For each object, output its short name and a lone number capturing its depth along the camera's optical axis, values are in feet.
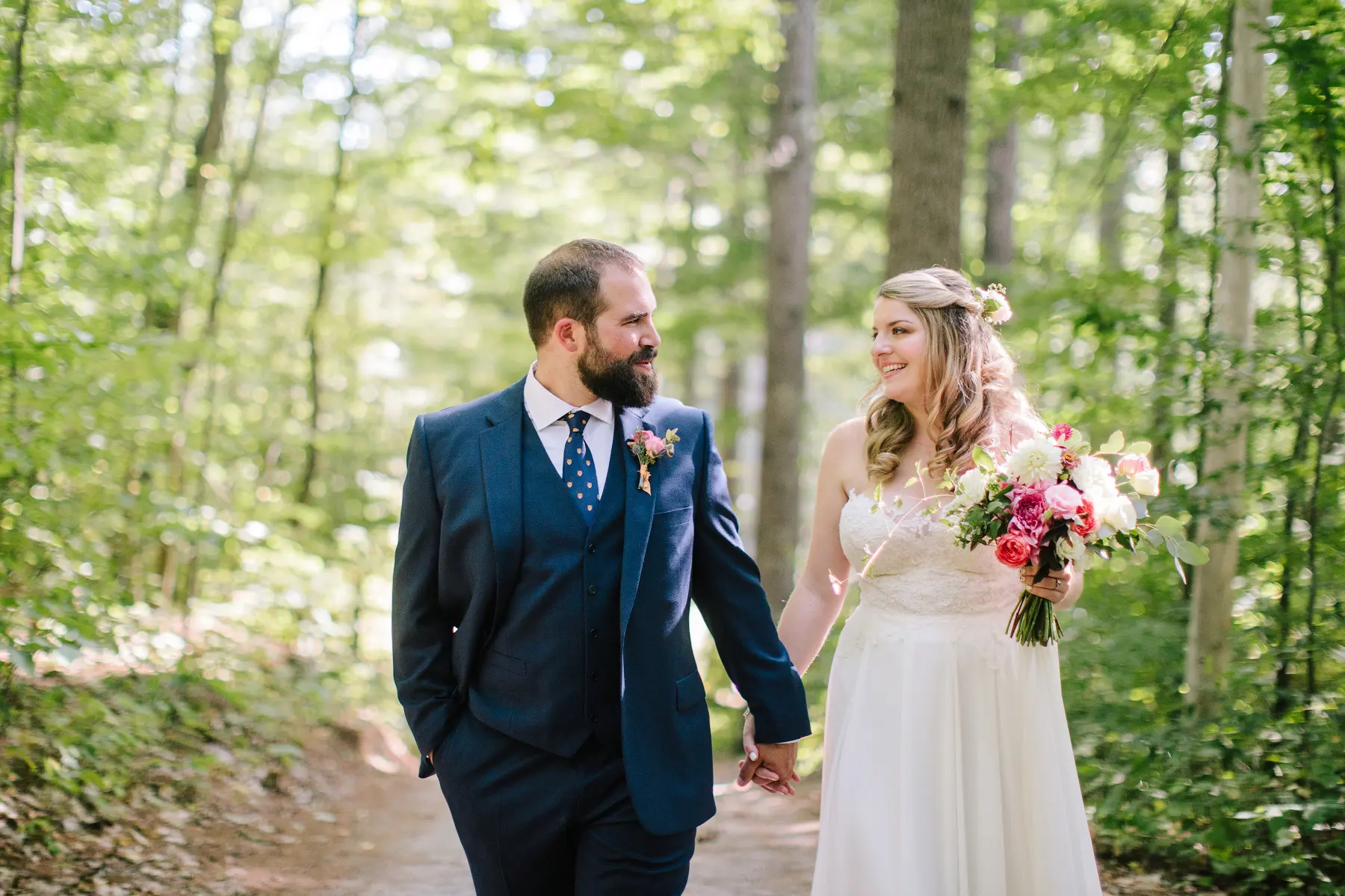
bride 10.33
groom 9.06
